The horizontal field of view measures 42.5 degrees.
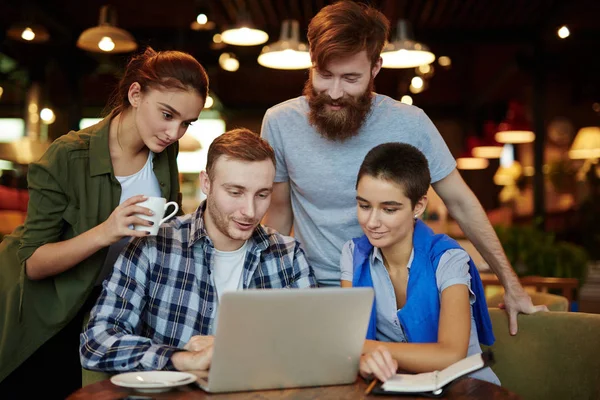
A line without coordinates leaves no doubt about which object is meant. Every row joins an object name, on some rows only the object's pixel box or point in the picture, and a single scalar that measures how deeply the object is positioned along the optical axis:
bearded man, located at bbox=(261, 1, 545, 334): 2.50
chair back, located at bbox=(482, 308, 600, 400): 2.30
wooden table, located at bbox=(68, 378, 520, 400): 1.67
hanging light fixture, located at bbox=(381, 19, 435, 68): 5.59
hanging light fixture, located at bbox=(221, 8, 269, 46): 5.93
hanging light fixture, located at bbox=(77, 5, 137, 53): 5.60
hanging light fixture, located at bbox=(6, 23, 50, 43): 6.65
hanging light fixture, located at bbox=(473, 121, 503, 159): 11.52
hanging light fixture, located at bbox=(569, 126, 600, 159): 9.49
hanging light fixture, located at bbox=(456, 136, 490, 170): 12.52
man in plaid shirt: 2.10
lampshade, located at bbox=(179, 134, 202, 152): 7.11
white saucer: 1.67
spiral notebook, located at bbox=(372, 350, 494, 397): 1.66
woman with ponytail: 2.37
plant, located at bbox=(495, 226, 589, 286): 5.73
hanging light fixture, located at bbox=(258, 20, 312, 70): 5.53
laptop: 1.59
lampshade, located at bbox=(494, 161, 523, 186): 12.62
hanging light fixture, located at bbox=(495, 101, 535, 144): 10.16
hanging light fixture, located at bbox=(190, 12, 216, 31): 6.64
